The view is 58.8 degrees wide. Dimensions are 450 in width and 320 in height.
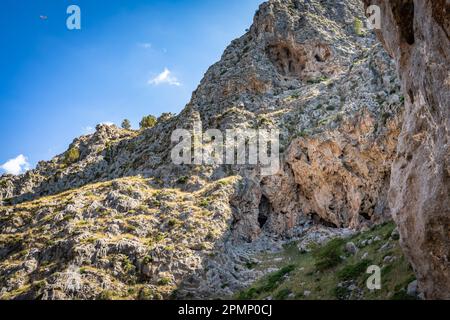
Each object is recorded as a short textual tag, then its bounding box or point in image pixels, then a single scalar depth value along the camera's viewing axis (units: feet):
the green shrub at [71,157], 279.18
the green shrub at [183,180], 194.59
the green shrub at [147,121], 352.49
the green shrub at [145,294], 127.78
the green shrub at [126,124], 369.81
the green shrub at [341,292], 86.02
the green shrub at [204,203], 173.81
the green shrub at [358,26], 307.82
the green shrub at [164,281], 134.10
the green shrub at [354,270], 91.25
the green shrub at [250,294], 117.68
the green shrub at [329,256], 106.32
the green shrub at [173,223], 163.02
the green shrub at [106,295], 128.36
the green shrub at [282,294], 102.24
